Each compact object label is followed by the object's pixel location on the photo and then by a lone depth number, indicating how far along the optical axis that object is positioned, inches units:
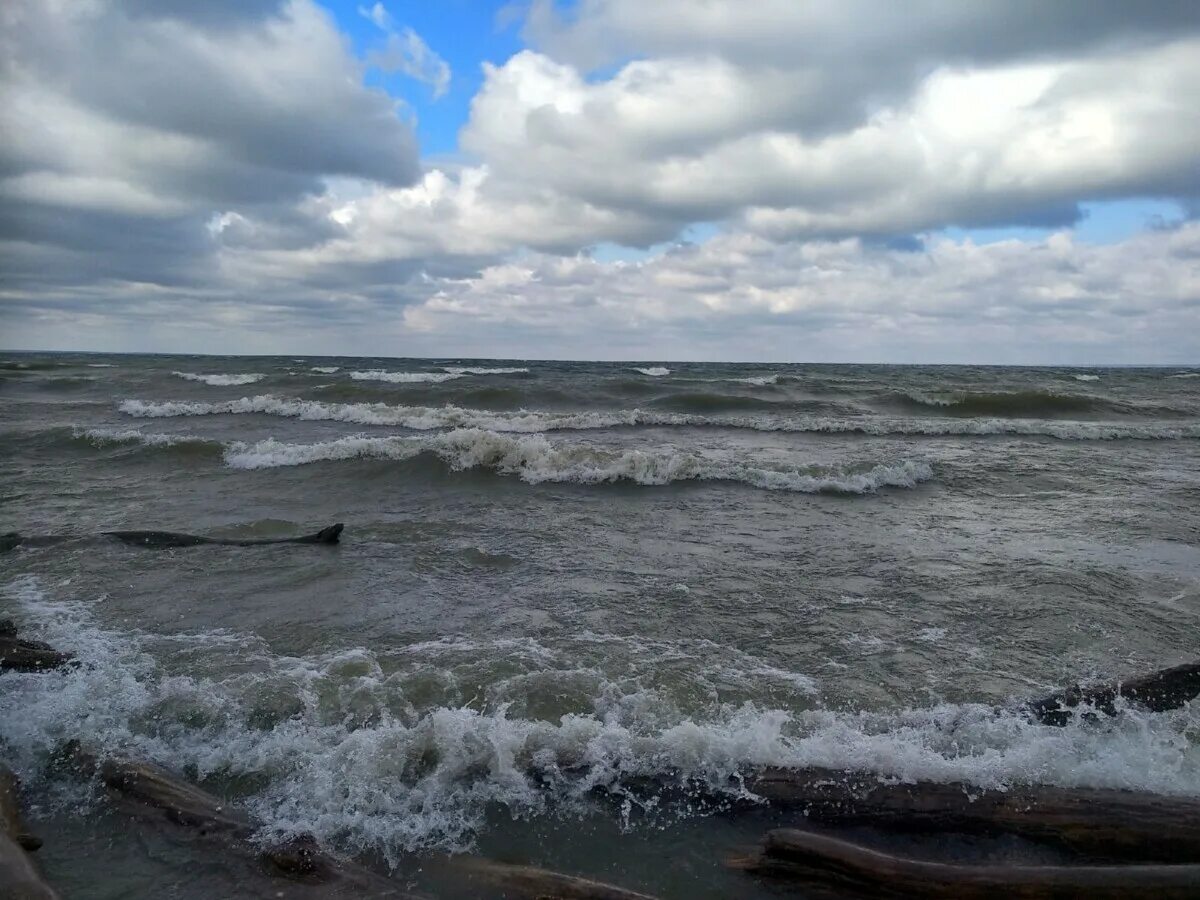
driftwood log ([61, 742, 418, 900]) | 122.6
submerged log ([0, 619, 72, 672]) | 200.1
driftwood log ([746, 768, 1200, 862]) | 121.6
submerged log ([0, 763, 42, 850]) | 128.2
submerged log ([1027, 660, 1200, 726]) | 175.8
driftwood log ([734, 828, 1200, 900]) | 99.4
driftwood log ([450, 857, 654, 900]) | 110.8
